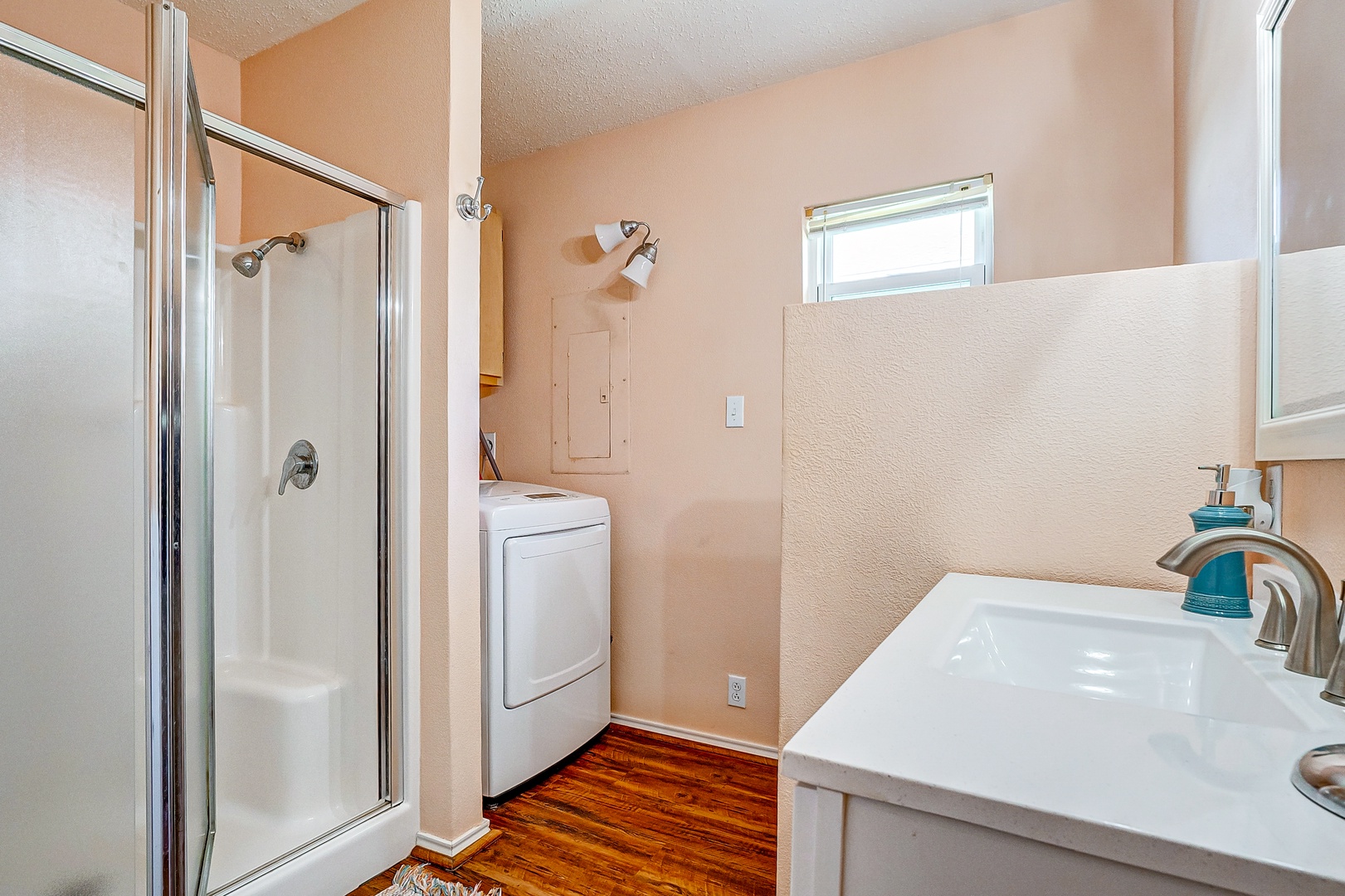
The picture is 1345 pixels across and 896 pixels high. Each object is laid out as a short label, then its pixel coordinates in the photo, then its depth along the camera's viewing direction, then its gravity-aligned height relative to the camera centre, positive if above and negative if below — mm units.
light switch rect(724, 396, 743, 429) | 2430 +95
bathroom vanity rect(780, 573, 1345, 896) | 408 -240
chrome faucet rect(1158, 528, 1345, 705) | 658 -136
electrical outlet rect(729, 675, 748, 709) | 2422 -908
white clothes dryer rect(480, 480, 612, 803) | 2010 -620
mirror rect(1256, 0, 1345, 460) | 788 +276
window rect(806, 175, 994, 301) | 2127 +660
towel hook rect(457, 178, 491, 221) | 1808 +626
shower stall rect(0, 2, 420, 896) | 770 -119
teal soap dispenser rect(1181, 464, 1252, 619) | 944 -203
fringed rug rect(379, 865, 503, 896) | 1569 -1060
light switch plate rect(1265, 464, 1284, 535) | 1044 -81
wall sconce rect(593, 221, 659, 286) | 2496 +718
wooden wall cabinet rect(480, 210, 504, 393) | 2781 +583
